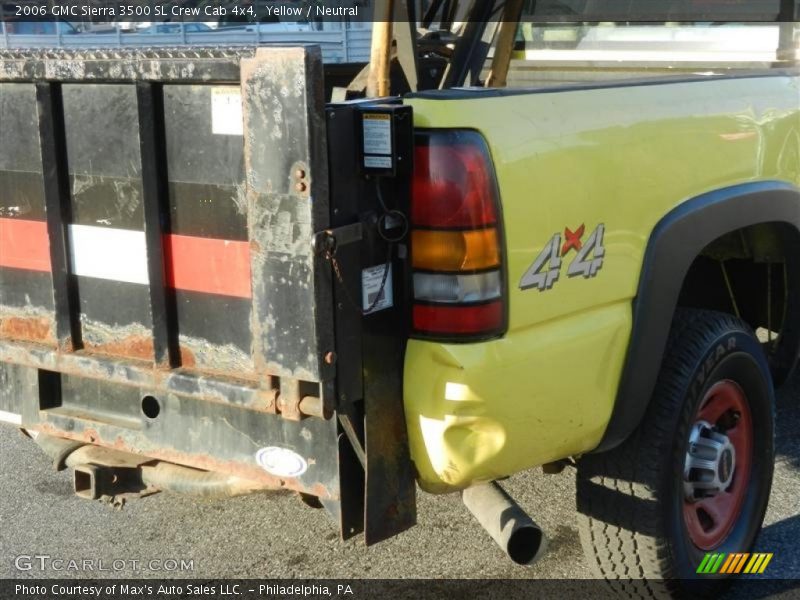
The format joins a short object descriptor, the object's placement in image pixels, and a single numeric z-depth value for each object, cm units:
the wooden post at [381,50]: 452
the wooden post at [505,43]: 487
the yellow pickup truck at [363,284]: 243
